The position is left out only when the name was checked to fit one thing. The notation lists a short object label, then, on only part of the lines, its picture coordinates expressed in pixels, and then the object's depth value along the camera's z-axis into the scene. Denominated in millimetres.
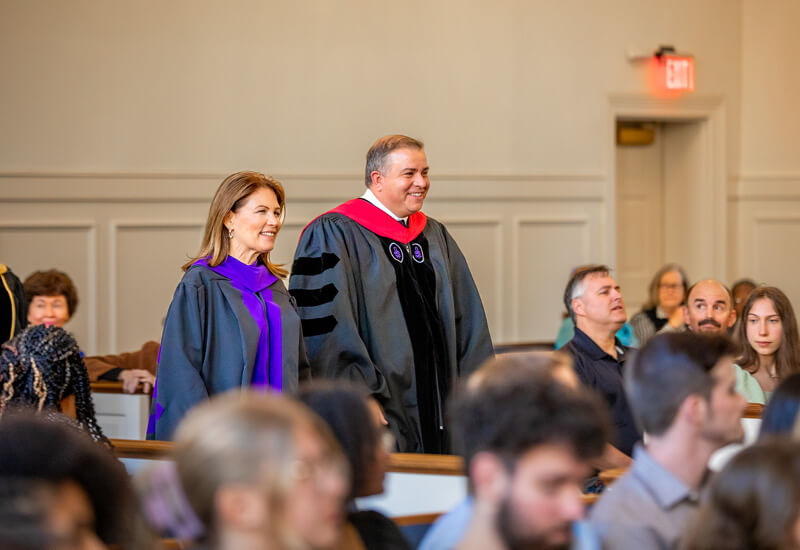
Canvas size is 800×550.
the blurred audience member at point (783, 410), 4394
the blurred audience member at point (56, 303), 10181
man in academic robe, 7551
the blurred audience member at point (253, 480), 2766
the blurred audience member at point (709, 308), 9761
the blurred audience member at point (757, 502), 3272
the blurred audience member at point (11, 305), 9829
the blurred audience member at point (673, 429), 3975
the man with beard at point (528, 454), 3131
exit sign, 15822
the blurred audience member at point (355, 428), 3690
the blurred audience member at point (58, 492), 2729
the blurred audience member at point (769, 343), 8316
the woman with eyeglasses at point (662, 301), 12811
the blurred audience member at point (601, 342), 7635
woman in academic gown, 6360
